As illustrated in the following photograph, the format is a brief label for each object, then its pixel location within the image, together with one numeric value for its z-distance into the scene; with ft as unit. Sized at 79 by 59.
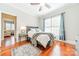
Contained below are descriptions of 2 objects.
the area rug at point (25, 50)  7.50
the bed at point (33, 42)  7.84
